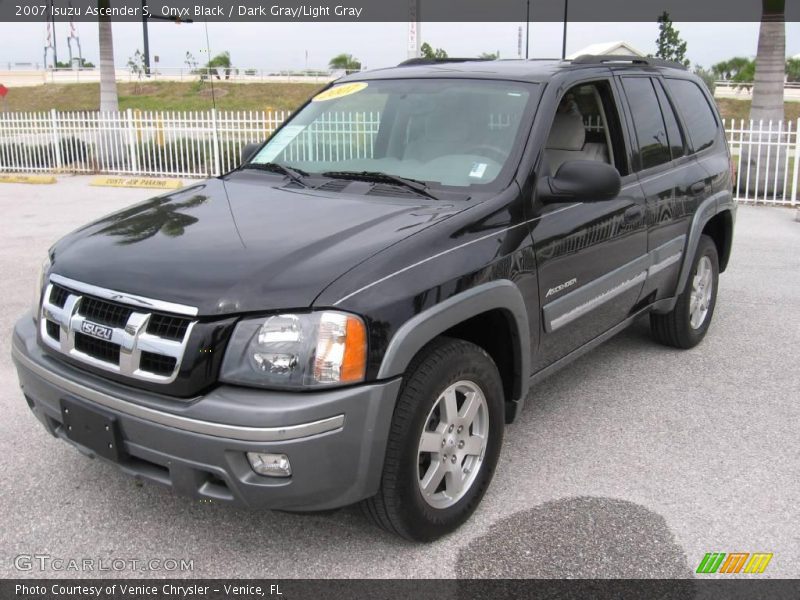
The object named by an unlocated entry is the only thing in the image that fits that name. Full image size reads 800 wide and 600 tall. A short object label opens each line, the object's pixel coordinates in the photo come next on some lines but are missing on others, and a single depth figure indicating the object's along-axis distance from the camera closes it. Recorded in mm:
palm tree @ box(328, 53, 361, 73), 83738
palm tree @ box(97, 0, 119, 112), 17859
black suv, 2543
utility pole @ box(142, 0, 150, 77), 58962
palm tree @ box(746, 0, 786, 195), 12531
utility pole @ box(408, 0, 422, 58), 16703
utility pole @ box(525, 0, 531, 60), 46838
